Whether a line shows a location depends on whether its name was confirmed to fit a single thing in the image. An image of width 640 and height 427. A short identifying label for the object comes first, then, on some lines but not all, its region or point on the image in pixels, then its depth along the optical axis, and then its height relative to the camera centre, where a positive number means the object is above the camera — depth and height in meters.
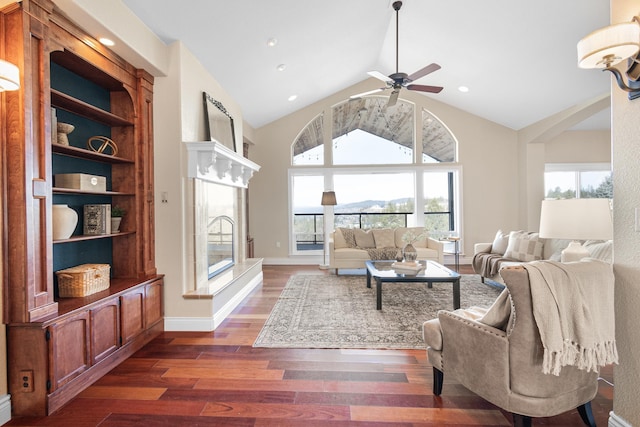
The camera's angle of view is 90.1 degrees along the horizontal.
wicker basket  2.41 -0.50
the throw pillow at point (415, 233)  5.97 -0.44
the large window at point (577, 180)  6.86 +0.62
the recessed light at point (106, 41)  2.52 +1.40
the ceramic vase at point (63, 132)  2.36 +0.64
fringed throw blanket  1.49 -0.50
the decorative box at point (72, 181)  2.46 +0.28
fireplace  3.32 +0.08
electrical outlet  1.91 -0.98
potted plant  2.95 -0.02
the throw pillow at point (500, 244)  4.88 -0.54
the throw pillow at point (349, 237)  6.07 -0.47
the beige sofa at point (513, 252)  4.28 -0.60
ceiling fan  3.55 +1.54
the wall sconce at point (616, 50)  1.45 +0.75
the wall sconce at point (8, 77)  1.59 +0.72
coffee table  3.61 -0.76
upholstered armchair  1.56 -0.79
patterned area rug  2.95 -1.16
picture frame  3.77 +1.19
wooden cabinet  1.88 +0.10
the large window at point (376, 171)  6.99 +0.90
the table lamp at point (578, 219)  2.24 -0.08
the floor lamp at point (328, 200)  6.34 +0.26
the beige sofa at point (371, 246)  5.62 -0.64
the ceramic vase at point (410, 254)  4.13 -0.55
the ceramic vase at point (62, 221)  2.27 -0.03
